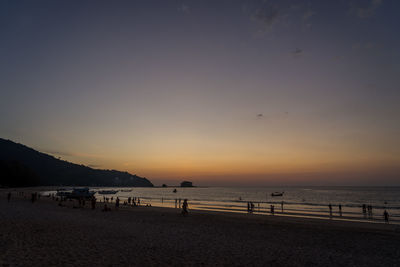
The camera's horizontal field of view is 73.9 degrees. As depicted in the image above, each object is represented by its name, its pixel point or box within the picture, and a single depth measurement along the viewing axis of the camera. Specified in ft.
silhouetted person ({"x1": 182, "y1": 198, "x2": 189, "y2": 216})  101.20
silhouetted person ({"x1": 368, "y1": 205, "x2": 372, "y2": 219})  121.19
